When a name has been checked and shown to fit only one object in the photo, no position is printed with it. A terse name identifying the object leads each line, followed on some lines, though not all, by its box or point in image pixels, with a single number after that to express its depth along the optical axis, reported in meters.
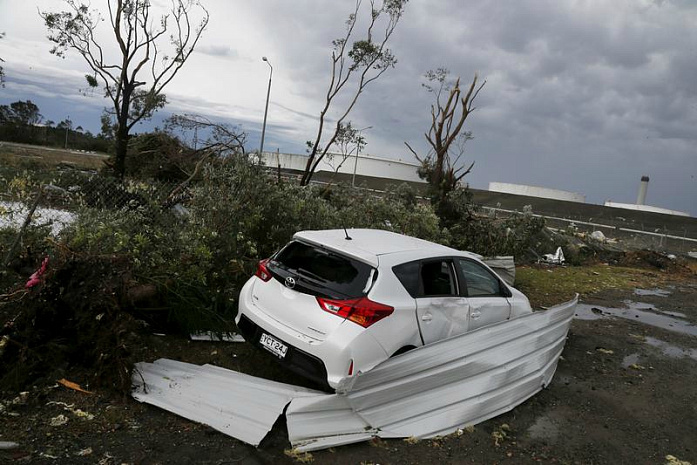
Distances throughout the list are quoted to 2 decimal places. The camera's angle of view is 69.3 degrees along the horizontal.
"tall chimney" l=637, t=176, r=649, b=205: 50.22
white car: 4.10
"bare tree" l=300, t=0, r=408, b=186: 20.41
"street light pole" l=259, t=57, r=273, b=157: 30.95
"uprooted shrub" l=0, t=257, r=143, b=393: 4.16
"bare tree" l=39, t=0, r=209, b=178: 17.75
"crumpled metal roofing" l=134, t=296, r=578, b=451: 3.90
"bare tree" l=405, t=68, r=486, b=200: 14.94
